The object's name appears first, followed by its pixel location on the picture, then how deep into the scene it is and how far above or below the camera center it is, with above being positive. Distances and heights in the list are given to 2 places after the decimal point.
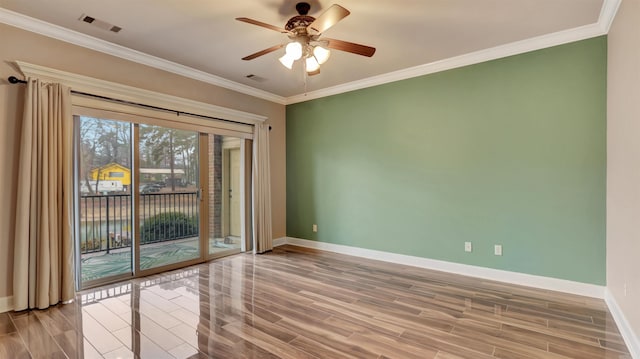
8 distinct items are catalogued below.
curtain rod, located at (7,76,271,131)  2.87 +0.94
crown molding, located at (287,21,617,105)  3.17 +1.48
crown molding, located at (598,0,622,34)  2.63 +1.48
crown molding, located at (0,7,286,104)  2.89 +1.52
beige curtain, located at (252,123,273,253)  5.11 -0.23
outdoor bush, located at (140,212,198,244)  4.09 -0.68
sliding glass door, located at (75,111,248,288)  3.59 -0.22
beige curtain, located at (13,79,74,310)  2.85 -0.23
